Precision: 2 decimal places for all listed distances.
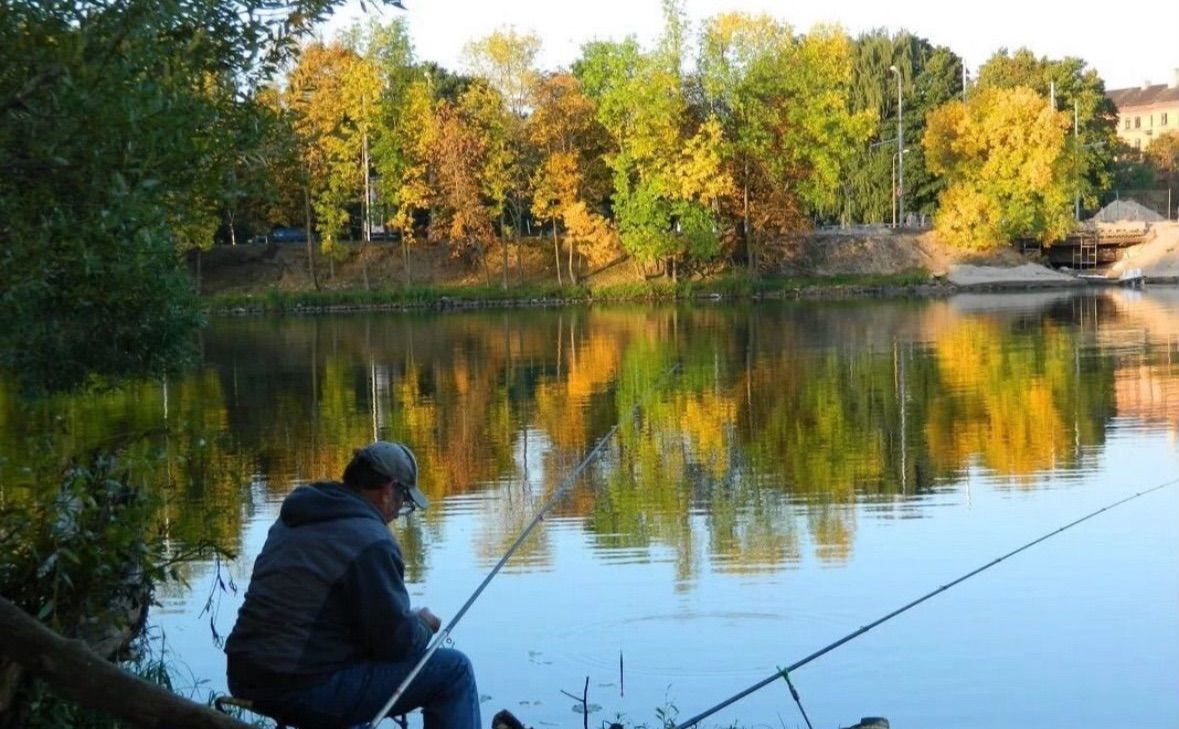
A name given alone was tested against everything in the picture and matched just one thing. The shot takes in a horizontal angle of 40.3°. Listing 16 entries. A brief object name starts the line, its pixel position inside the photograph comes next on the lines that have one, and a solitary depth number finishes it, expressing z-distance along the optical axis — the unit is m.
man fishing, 5.03
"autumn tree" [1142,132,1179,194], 87.81
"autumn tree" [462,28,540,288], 57.72
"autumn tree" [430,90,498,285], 56.12
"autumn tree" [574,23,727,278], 58.28
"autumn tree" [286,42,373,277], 53.47
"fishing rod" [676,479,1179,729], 5.64
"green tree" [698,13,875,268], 59.69
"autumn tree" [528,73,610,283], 58.16
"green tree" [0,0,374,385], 6.14
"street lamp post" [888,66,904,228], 65.56
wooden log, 4.18
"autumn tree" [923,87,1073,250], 61.22
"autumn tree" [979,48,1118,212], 73.12
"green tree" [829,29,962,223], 70.69
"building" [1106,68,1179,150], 132.25
